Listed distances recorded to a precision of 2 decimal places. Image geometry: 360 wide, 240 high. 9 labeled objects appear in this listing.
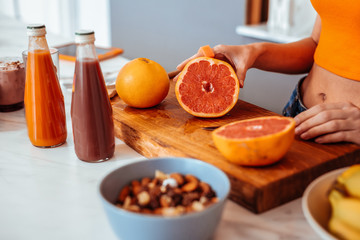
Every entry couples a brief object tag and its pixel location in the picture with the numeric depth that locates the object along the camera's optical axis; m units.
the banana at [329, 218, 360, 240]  0.66
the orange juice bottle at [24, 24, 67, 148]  1.03
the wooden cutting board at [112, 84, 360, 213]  0.85
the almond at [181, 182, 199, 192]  0.76
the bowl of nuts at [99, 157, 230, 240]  0.67
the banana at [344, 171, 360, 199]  0.69
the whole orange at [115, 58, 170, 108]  1.22
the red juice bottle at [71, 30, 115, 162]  0.95
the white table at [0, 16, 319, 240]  0.78
